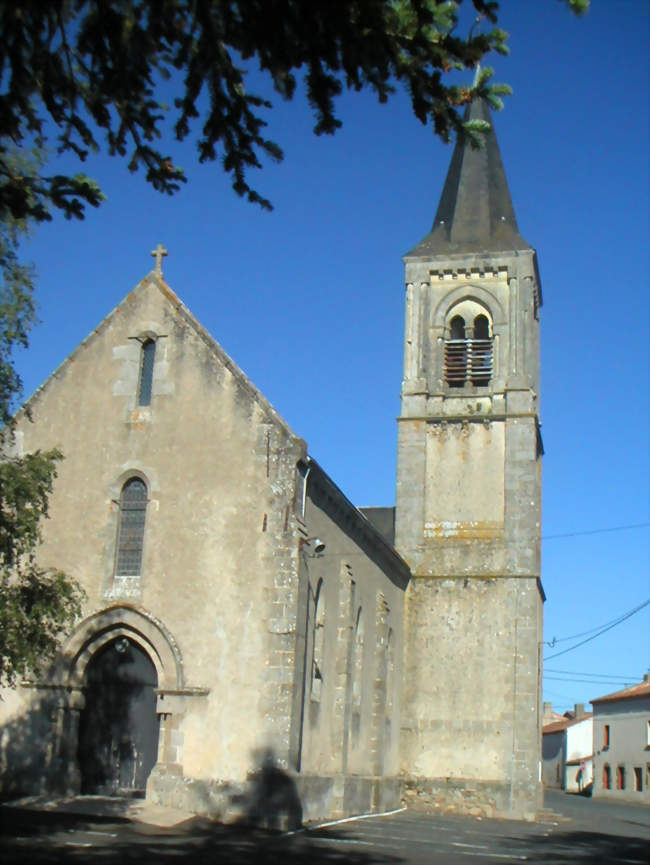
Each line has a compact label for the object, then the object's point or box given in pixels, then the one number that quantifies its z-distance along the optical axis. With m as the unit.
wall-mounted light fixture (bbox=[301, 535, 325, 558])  19.11
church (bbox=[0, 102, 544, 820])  18.16
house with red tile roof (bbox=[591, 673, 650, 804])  53.59
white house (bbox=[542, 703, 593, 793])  68.38
